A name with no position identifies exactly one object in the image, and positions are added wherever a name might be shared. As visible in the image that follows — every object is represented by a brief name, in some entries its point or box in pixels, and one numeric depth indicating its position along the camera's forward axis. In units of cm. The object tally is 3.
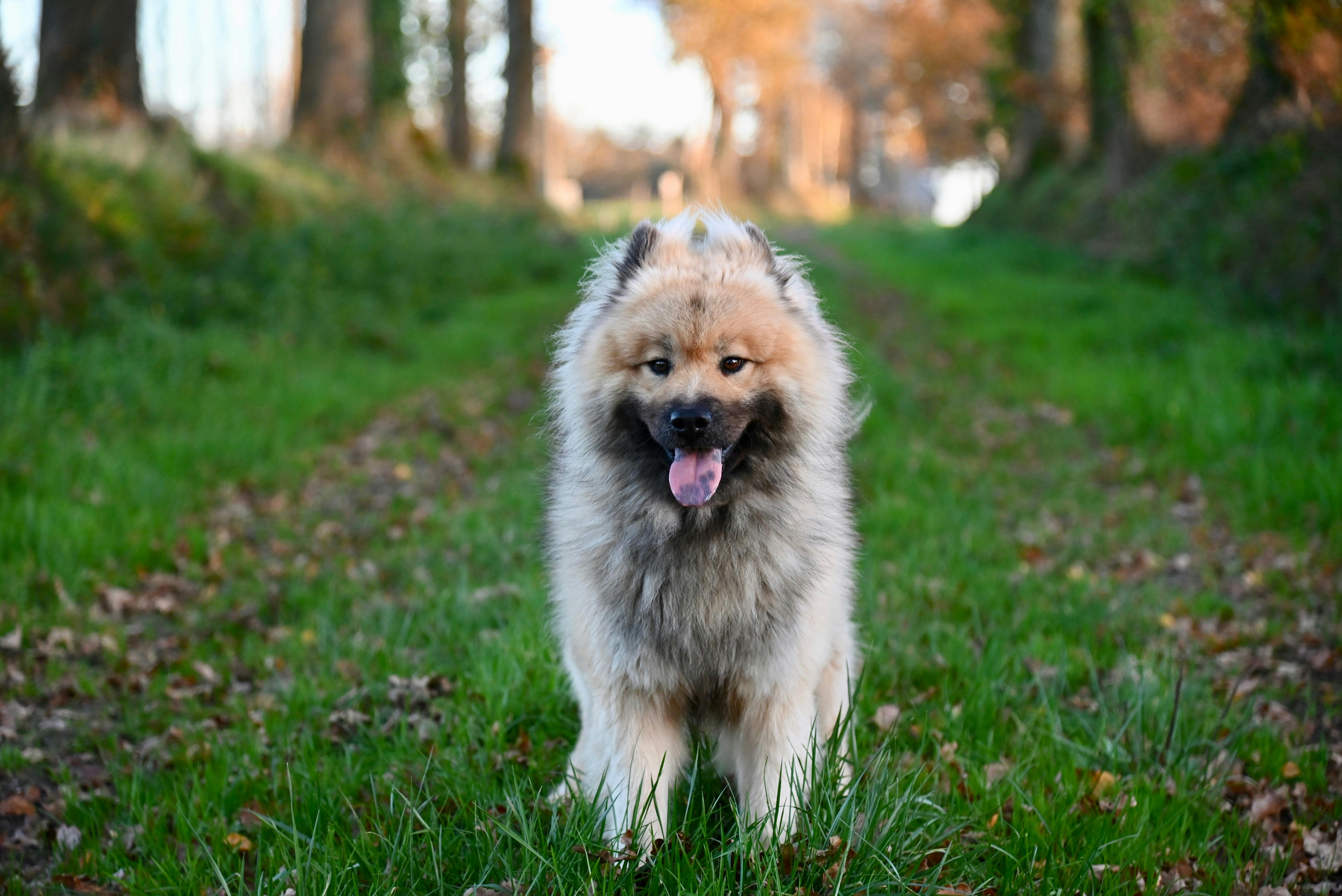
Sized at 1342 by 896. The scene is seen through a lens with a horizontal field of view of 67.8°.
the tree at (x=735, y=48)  3506
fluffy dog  279
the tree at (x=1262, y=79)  678
